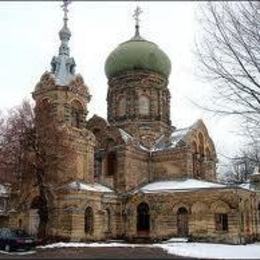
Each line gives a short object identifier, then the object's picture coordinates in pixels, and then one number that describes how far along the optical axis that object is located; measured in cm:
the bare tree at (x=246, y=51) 1688
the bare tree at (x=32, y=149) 3062
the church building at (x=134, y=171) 3388
